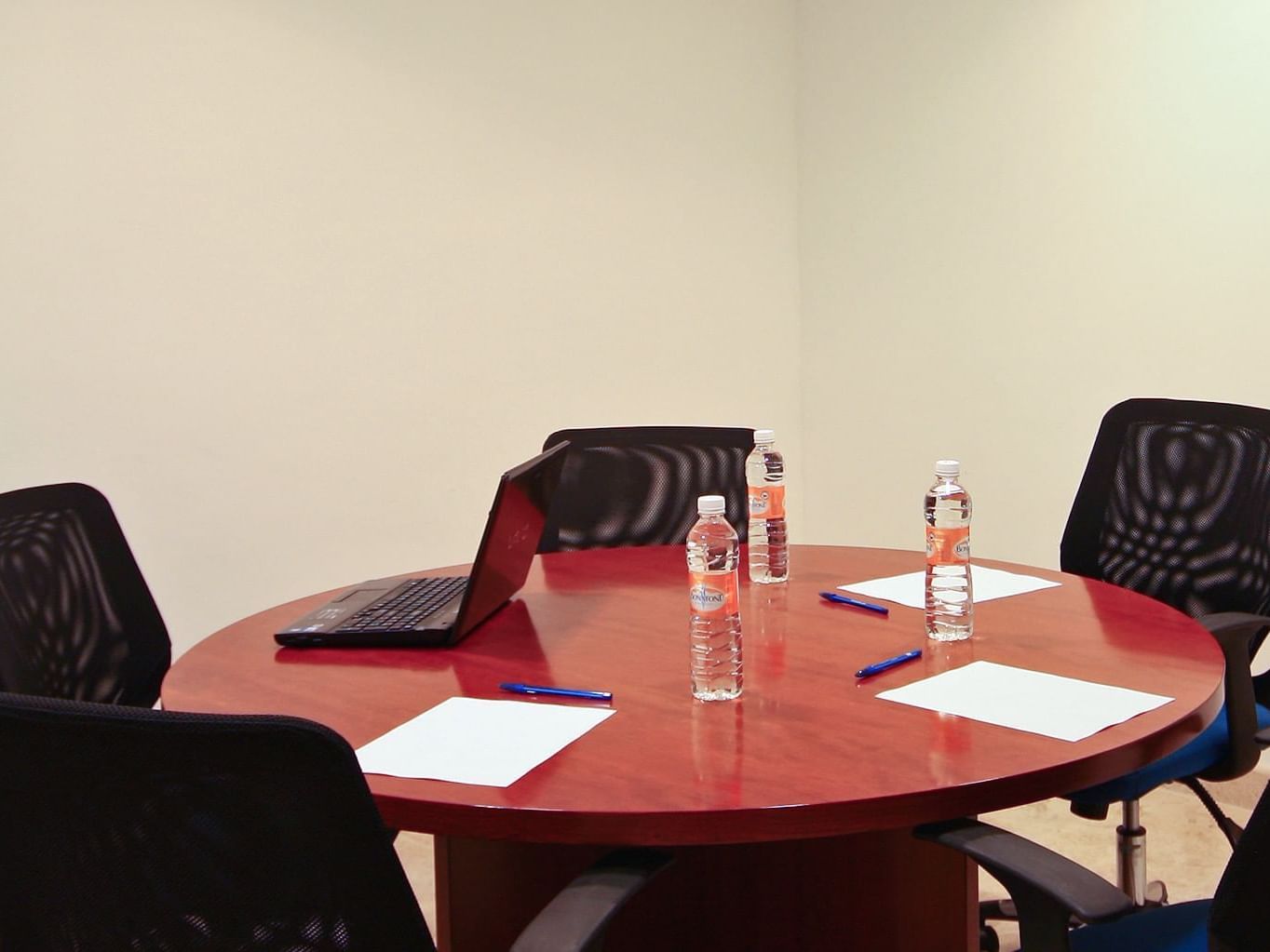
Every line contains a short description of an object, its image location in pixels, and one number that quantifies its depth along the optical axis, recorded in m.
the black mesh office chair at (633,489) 2.57
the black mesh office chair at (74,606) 1.71
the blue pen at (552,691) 1.28
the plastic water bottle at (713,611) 1.25
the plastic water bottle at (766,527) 1.89
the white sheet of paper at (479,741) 1.08
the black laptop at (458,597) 1.53
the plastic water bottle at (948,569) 1.49
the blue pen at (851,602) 1.63
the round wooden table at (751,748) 0.99
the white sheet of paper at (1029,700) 1.14
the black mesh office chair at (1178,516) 2.10
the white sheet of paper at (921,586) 1.72
